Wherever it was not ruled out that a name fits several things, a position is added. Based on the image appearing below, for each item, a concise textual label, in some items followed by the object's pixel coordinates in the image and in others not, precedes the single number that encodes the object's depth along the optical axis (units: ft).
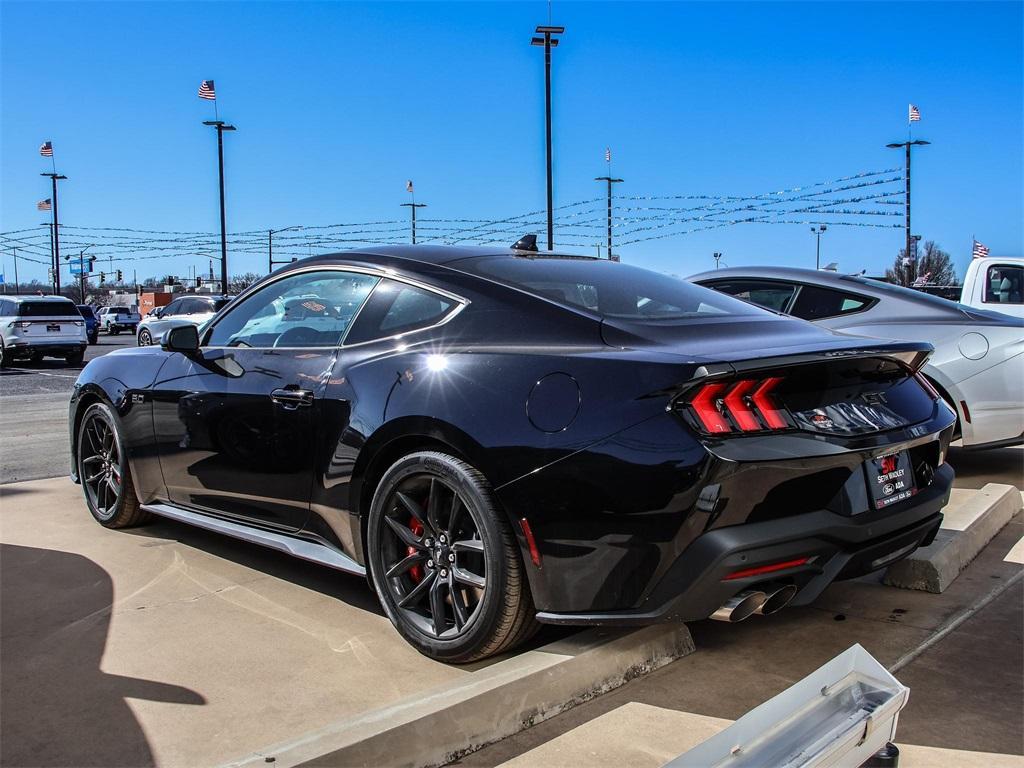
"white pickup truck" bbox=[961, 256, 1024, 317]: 32.50
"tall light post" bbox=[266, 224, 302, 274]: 163.06
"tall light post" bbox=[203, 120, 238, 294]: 125.70
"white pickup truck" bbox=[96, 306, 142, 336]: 152.25
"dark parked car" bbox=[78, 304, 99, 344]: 106.42
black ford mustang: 8.30
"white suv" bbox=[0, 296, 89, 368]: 65.10
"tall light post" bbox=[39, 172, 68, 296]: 187.93
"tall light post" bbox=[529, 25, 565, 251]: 70.38
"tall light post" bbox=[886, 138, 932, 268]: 133.49
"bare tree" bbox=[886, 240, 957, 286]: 218.18
